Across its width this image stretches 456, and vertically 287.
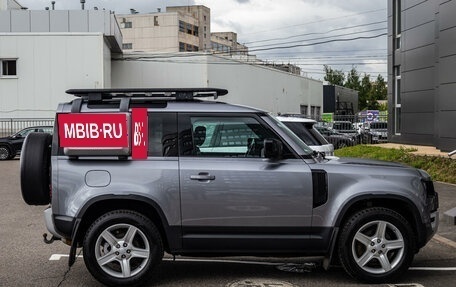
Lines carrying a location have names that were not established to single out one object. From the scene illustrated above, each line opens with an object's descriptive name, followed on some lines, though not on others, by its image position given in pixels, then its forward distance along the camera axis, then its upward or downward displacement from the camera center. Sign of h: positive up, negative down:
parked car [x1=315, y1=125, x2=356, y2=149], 26.48 -0.97
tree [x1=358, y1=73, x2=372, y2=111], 94.75 +4.48
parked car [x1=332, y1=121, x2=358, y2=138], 28.58 -0.45
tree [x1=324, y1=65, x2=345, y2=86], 98.50 +7.47
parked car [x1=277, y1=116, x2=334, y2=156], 10.52 -0.26
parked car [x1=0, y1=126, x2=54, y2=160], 25.42 -1.24
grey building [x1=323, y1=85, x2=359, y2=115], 73.81 +2.44
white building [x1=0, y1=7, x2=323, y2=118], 33.78 +3.77
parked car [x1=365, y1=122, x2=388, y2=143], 28.45 -0.70
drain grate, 5.80 -1.73
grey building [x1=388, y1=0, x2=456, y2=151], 16.97 +1.68
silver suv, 5.60 -0.80
